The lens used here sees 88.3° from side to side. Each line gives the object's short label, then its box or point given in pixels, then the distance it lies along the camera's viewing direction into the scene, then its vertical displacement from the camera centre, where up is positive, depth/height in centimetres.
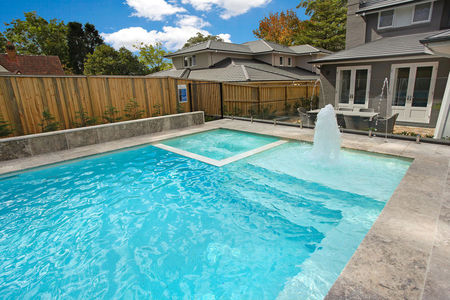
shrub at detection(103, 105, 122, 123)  923 -53
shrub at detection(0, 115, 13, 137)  704 -70
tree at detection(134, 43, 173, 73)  4209 +760
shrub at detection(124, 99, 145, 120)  985 -44
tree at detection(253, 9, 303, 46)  3672 +1081
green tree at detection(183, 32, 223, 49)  4994 +1263
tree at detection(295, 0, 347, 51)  2897 +855
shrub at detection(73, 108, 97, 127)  860 -64
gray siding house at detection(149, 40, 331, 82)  1889 +347
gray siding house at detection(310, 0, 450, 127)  948 +120
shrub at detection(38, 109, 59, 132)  779 -64
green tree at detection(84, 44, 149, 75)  3184 +529
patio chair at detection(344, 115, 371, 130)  806 -106
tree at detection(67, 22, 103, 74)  4119 +1044
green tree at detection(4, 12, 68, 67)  3619 +1083
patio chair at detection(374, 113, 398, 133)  718 -104
